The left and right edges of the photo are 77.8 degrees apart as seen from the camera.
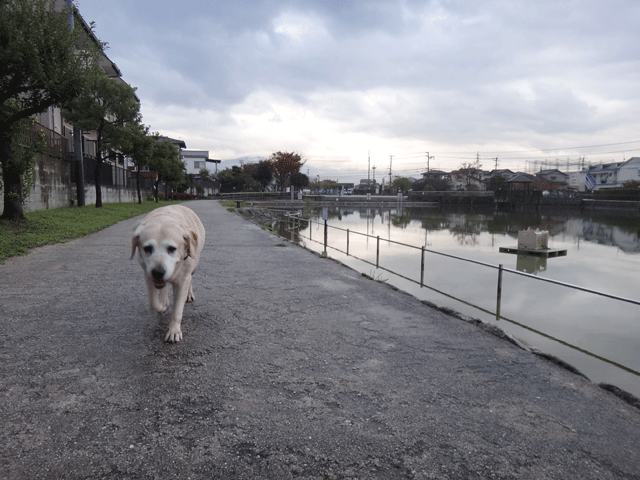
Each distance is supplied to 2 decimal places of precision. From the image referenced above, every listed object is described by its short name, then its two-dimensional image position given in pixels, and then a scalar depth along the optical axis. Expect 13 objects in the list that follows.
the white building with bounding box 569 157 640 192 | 85.19
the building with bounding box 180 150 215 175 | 105.75
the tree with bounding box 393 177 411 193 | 109.94
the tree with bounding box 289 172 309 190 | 91.69
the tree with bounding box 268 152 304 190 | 88.50
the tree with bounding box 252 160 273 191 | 92.06
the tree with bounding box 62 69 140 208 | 23.88
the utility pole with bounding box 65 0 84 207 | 22.39
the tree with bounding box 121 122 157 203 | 27.84
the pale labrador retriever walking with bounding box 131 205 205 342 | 3.55
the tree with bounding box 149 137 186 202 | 42.40
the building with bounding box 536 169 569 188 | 105.99
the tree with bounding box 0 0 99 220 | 10.85
